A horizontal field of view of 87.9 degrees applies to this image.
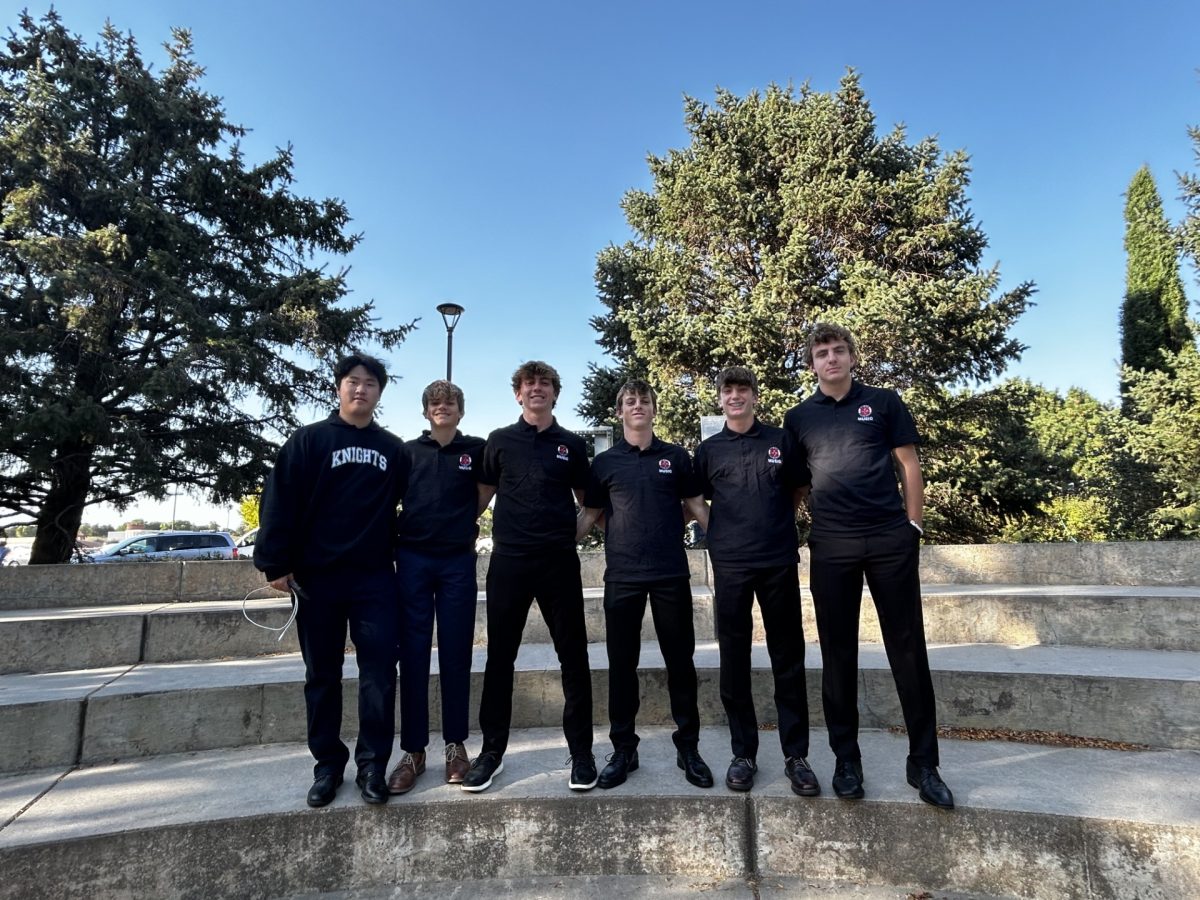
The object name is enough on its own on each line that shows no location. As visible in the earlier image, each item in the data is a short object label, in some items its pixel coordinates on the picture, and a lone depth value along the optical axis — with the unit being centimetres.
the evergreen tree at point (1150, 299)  1741
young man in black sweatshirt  278
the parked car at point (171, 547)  1703
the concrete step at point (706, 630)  459
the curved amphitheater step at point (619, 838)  239
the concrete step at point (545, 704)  329
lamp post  1254
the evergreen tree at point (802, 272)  1209
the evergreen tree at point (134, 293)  1088
